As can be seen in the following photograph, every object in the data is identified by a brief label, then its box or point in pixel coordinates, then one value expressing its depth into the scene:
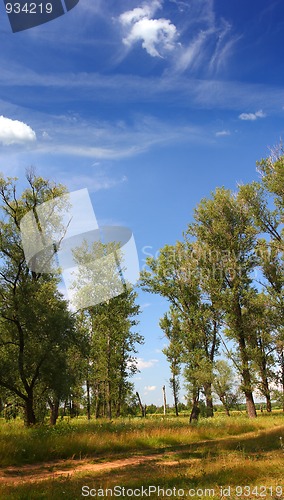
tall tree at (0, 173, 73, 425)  20.80
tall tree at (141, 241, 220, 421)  32.09
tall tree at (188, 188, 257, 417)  29.69
